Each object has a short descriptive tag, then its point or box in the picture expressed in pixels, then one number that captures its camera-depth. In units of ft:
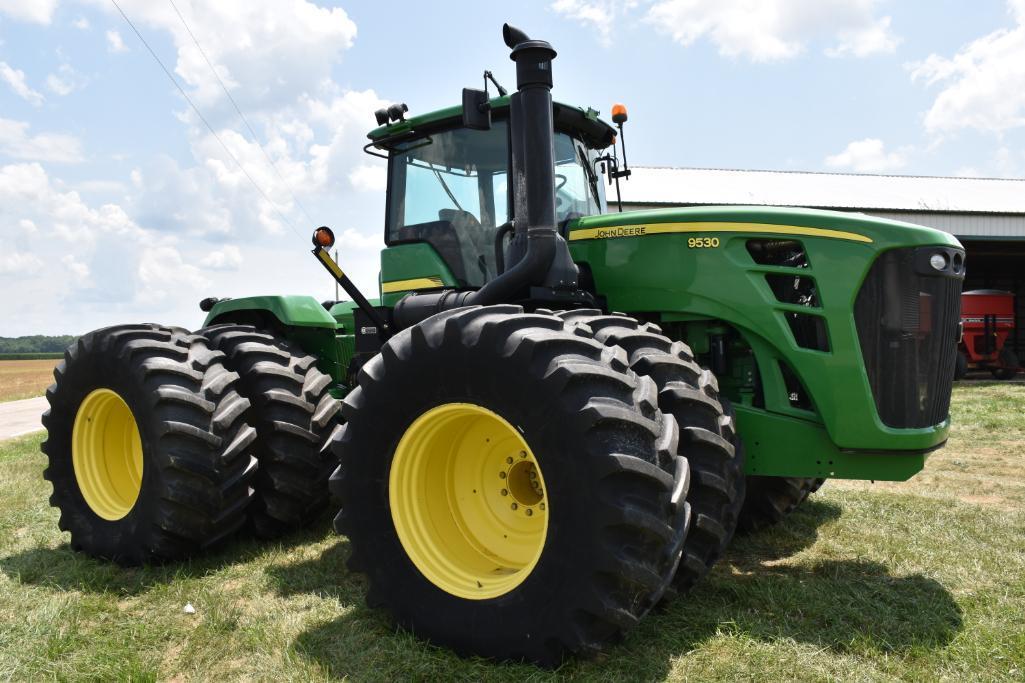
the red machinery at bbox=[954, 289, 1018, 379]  61.77
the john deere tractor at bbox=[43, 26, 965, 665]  9.50
